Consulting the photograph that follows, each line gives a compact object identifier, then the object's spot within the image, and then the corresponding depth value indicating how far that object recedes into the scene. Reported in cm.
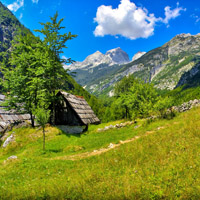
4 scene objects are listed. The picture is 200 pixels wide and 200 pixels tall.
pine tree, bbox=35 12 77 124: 2097
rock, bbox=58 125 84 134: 2472
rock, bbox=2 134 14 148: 1752
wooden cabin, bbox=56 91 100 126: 2506
